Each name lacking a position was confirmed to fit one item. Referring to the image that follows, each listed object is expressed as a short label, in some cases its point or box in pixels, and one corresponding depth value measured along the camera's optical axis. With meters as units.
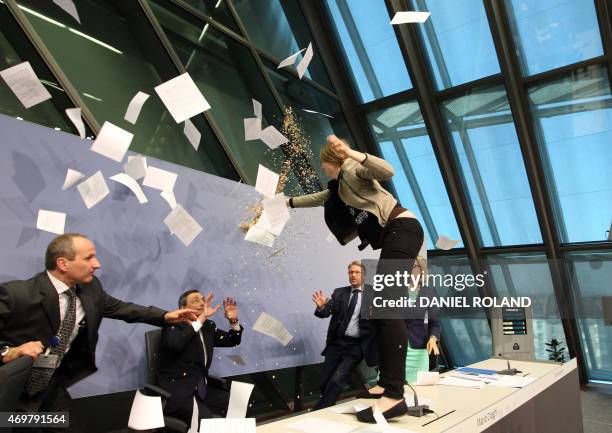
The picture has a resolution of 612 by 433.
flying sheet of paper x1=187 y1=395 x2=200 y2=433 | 2.18
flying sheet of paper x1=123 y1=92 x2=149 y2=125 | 2.98
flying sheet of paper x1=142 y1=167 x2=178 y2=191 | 2.75
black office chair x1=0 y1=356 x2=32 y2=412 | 1.10
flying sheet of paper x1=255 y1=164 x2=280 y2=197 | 3.06
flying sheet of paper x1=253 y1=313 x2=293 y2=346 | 3.18
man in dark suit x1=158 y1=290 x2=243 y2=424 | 2.38
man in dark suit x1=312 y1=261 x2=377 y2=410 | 3.15
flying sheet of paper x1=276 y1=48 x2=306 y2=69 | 4.32
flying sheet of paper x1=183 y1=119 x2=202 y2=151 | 3.35
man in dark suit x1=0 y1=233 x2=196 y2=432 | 1.58
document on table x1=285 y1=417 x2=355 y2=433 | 1.38
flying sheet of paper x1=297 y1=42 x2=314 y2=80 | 4.60
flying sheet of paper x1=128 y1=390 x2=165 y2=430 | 1.33
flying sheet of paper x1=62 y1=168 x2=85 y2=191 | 2.33
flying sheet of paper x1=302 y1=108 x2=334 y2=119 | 4.73
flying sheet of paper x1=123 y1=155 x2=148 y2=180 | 2.67
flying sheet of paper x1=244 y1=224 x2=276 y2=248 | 3.29
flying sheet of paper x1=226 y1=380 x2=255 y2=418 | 1.43
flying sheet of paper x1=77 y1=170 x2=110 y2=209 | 2.39
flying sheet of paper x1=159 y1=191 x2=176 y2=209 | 2.80
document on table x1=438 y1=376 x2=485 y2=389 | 2.12
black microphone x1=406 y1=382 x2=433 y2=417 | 1.58
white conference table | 1.49
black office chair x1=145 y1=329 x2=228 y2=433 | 2.41
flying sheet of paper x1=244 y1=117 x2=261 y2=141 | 3.87
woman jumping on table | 1.51
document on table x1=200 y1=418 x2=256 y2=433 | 1.22
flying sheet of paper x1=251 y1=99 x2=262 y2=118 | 4.12
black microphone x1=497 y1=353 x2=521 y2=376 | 2.47
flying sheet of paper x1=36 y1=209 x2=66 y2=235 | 2.20
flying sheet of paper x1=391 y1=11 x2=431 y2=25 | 4.49
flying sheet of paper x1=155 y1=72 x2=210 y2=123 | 2.31
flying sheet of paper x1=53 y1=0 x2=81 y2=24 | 2.90
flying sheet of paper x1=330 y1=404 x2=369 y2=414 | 1.62
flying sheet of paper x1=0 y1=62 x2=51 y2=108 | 2.36
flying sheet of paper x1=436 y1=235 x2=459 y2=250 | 5.41
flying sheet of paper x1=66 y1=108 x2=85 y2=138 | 2.52
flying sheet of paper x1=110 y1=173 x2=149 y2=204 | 2.58
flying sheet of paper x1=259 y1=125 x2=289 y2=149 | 3.93
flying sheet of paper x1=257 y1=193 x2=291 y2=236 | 2.91
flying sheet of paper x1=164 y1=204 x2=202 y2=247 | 2.75
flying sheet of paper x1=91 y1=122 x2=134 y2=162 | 2.36
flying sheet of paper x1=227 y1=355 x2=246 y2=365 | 2.95
